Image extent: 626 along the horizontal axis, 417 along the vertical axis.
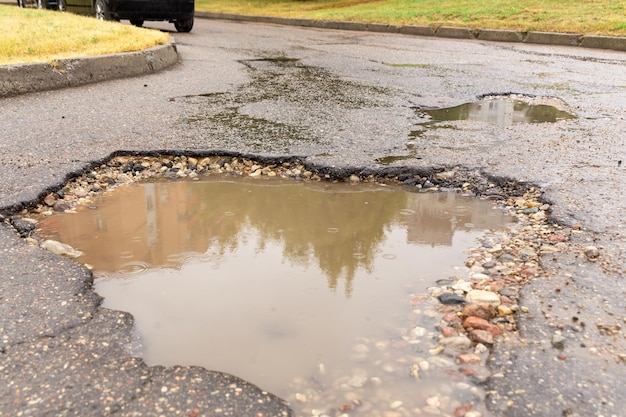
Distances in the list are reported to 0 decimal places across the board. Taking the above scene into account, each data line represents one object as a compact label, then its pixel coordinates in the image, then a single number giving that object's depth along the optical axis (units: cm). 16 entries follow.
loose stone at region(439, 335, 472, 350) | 224
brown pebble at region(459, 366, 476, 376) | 208
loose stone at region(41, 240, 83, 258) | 302
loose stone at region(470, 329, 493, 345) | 224
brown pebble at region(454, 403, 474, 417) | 188
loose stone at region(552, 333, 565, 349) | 215
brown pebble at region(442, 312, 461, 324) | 242
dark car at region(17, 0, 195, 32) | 1230
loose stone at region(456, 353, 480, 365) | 215
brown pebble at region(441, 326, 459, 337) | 233
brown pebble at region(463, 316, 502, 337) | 230
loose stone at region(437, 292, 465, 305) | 257
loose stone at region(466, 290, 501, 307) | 250
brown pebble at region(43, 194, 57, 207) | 362
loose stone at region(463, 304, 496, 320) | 240
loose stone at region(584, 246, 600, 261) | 282
